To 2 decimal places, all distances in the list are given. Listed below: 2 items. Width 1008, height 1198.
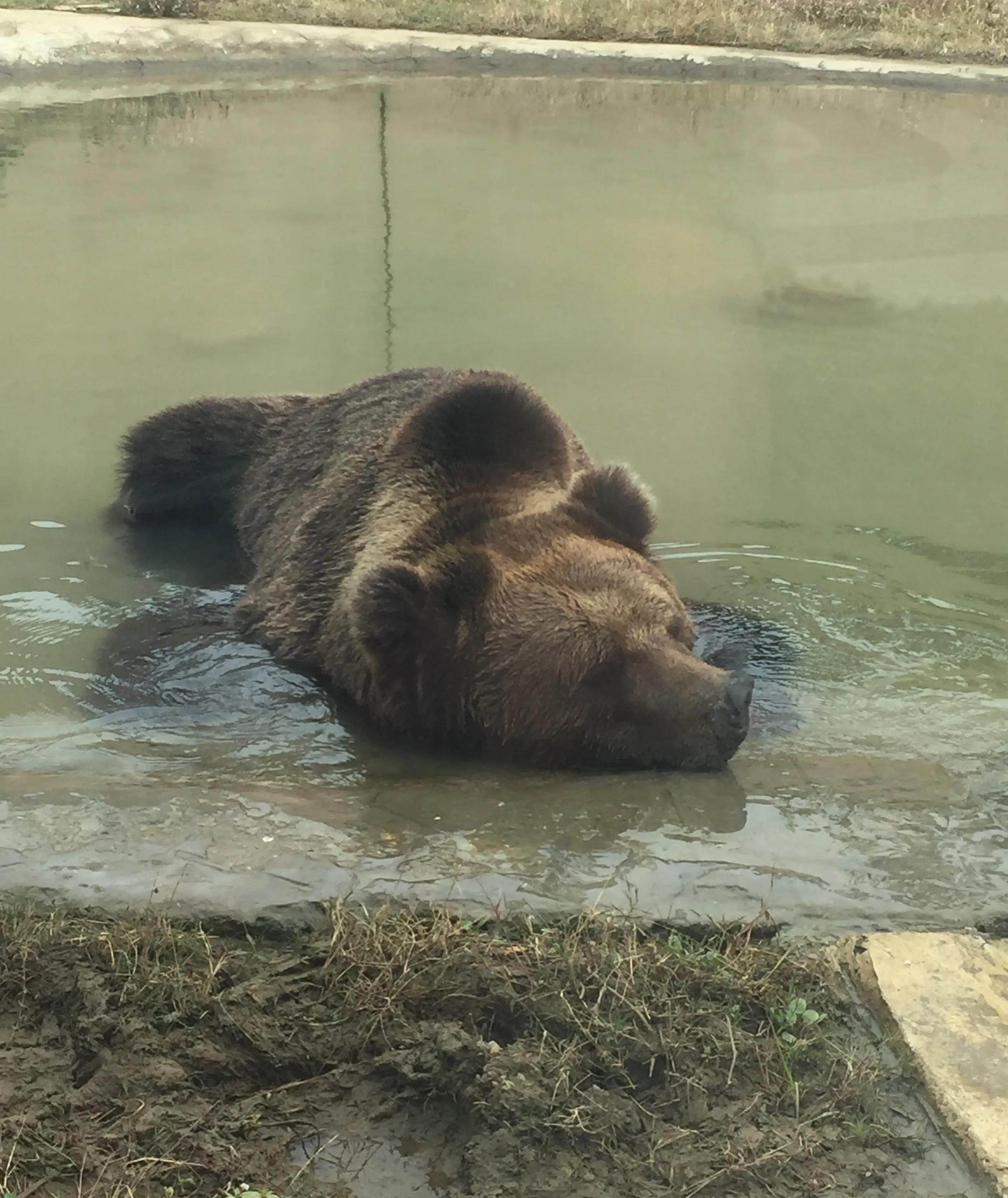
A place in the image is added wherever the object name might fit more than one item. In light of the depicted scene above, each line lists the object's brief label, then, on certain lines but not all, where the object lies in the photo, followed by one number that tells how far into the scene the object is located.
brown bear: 3.75
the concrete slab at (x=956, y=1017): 2.17
